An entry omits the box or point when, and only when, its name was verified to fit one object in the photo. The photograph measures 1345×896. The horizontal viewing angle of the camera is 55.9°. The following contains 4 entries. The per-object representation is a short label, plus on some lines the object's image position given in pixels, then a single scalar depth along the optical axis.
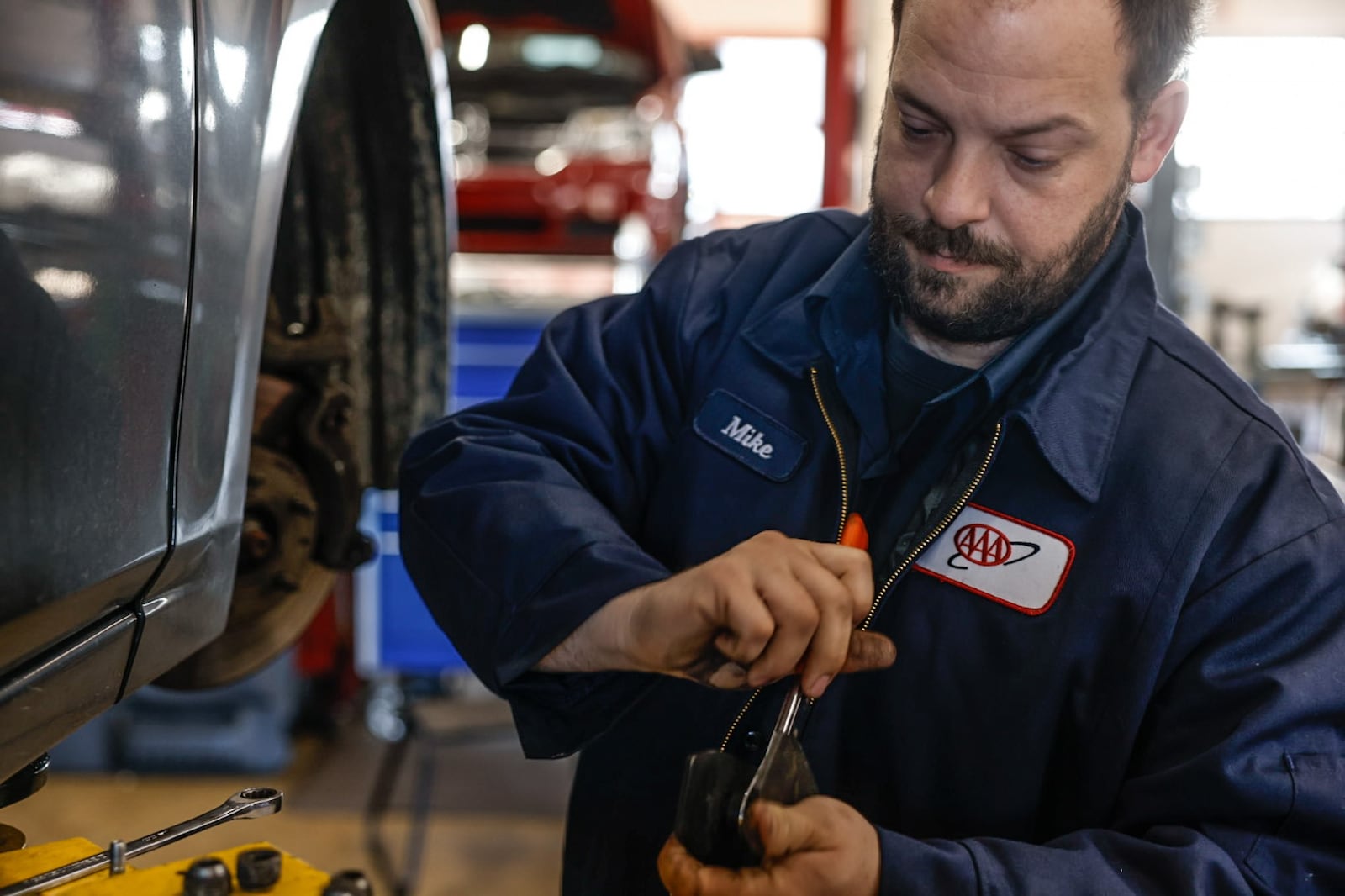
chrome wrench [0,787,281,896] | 0.71
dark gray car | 0.67
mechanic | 0.79
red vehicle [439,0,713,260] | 3.75
